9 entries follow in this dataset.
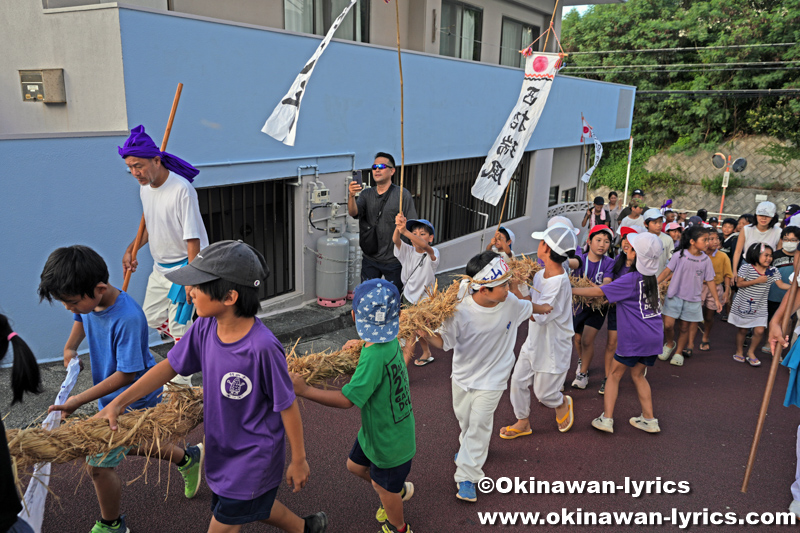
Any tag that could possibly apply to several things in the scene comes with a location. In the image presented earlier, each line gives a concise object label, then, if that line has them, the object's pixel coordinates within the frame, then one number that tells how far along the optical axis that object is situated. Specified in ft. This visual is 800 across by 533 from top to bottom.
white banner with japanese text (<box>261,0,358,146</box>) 21.17
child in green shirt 9.42
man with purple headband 12.78
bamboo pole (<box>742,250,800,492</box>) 12.74
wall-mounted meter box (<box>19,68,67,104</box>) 20.56
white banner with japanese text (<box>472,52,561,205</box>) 22.77
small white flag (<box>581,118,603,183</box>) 41.57
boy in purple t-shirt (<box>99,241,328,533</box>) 7.85
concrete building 17.93
